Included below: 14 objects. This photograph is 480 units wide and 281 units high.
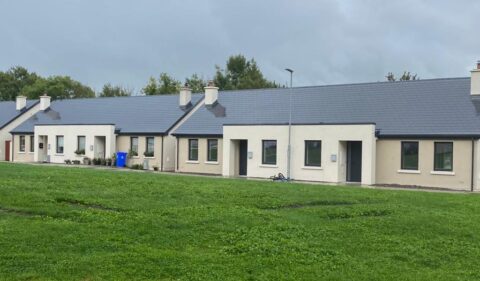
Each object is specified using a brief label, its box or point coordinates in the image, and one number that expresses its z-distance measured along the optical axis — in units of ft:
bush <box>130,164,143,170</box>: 141.79
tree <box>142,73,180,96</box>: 273.54
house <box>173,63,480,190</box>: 103.19
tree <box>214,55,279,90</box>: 292.40
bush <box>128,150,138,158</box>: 148.25
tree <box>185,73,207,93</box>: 287.28
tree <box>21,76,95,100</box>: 282.97
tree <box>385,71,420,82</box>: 266.77
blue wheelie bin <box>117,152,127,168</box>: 147.84
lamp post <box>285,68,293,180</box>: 116.98
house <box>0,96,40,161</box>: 183.83
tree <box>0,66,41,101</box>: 309.22
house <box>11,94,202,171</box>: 144.66
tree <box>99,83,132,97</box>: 326.65
